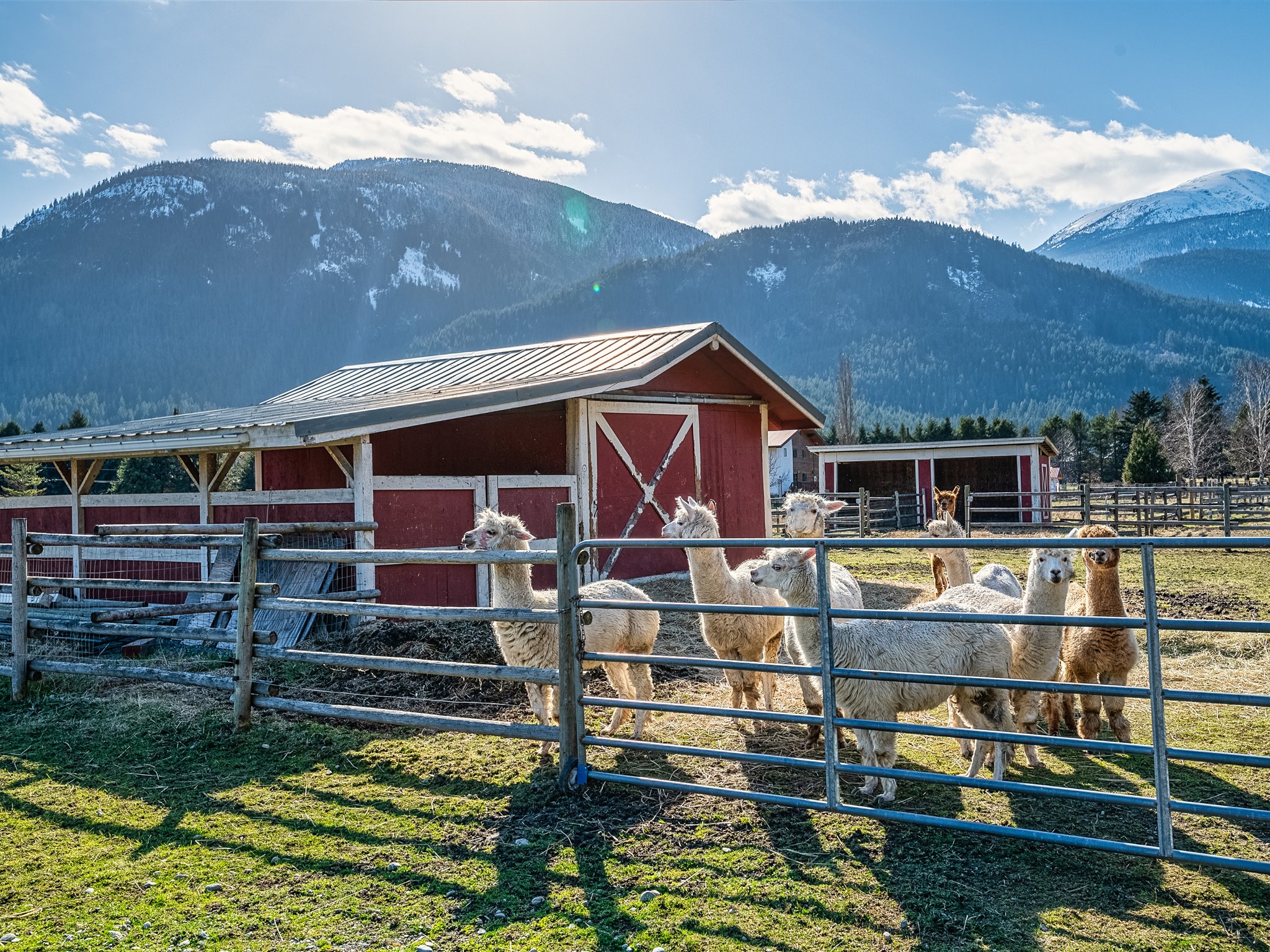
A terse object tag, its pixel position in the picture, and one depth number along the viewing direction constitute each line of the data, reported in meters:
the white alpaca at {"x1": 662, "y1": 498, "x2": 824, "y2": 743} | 6.92
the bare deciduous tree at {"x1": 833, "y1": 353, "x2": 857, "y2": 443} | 70.44
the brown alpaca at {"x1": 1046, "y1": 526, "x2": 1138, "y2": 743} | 6.08
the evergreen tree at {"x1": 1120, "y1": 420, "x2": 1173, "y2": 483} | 40.16
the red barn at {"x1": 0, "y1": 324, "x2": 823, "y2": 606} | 11.11
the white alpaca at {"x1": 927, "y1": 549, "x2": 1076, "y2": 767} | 5.53
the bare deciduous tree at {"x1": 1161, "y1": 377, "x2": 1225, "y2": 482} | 53.16
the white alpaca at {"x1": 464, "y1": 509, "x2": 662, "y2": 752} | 6.47
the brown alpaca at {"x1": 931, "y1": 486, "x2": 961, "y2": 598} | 8.92
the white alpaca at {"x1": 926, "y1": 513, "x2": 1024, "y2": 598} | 7.39
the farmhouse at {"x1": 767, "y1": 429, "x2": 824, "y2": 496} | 61.38
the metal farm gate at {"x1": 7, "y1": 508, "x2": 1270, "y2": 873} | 3.80
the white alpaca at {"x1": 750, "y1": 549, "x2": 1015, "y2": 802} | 5.20
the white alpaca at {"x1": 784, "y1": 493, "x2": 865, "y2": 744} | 7.04
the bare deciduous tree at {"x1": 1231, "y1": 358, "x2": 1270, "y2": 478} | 50.28
